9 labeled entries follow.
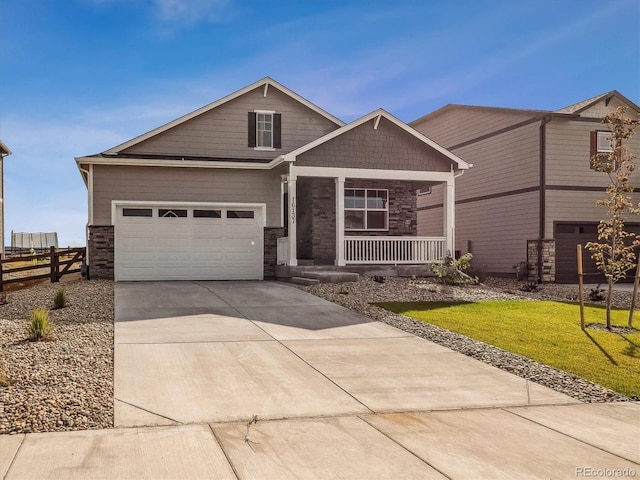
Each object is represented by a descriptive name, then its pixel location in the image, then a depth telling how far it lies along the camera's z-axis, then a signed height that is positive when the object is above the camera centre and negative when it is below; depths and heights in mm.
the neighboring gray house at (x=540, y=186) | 21109 +1736
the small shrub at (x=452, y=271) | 17969 -1219
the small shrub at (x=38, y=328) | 8977 -1475
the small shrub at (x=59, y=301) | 12438 -1472
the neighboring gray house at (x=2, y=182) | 29131 +2535
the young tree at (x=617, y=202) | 11898 +620
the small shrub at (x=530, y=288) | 17597 -1711
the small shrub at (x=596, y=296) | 15930 -1771
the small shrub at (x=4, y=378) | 6527 -1669
